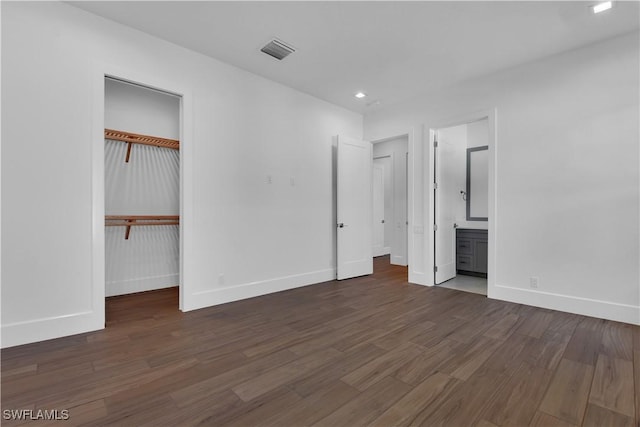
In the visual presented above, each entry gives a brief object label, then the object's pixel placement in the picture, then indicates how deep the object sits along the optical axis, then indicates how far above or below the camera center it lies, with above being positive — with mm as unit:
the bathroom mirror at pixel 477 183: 5199 +518
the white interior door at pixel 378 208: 7430 +116
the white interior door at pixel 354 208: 4844 +76
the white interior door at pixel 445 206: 4574 +103
